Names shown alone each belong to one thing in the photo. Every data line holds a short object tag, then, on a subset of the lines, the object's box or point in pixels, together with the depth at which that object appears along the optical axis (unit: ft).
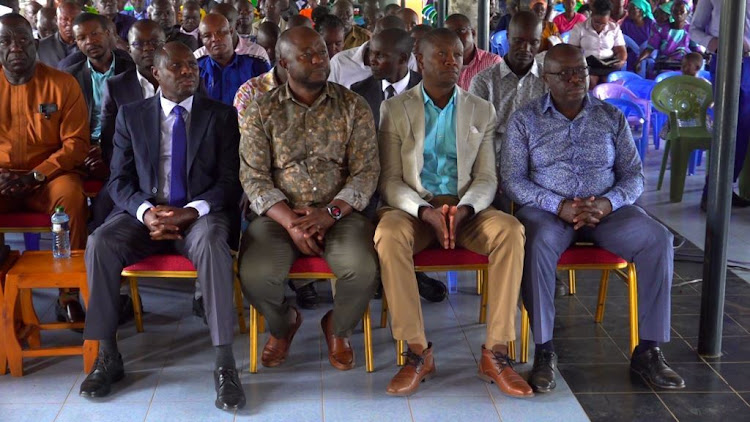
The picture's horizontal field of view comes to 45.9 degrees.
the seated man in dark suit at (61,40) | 20.74
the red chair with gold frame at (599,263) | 12.30
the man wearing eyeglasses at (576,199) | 11.98
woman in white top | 31.73
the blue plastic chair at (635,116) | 25.66
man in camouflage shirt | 12.24
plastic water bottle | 13.06
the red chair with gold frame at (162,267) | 12.30
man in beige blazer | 11.93
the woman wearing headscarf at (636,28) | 36.63
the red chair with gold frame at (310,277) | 12.21
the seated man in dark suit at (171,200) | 11.94
